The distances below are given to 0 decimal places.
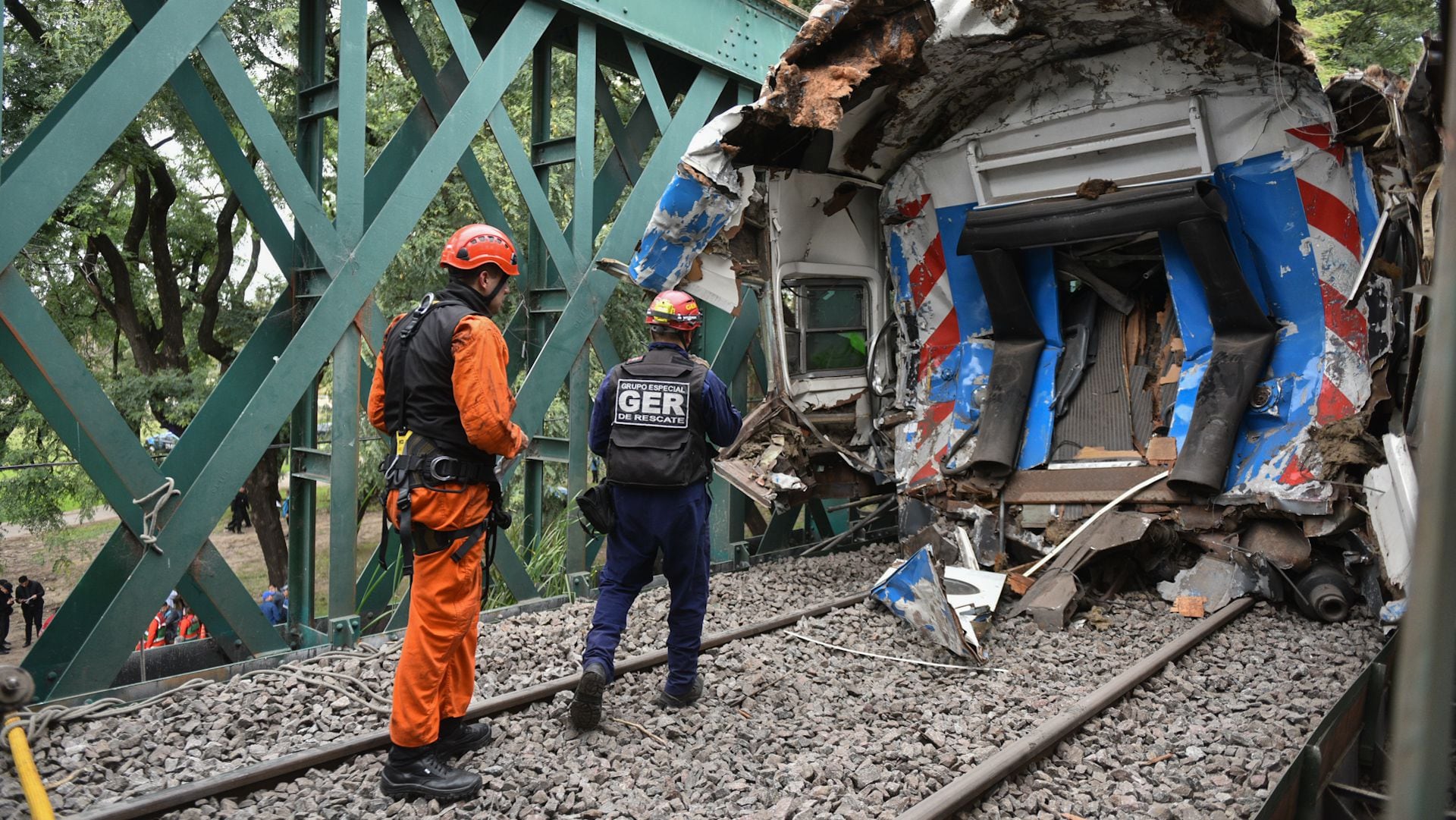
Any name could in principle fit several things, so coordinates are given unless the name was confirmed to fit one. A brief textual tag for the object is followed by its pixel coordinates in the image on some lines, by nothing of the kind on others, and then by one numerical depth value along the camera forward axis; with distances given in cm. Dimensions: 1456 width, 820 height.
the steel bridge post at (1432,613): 87
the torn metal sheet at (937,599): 501
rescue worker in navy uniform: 423
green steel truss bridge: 434
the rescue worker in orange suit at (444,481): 340
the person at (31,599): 1042
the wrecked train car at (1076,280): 560
